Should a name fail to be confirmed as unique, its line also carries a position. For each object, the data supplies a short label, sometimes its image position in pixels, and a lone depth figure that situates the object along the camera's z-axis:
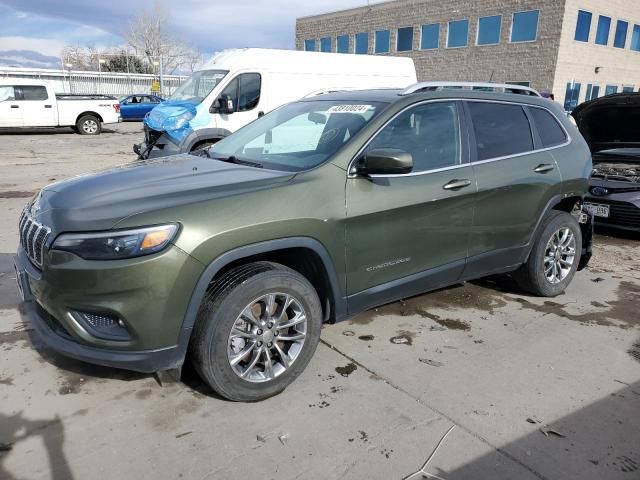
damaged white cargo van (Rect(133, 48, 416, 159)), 9.23
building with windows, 26.05
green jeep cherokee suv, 2.48
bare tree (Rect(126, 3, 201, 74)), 64.69
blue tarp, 9.12
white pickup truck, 18.52
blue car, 27.92
